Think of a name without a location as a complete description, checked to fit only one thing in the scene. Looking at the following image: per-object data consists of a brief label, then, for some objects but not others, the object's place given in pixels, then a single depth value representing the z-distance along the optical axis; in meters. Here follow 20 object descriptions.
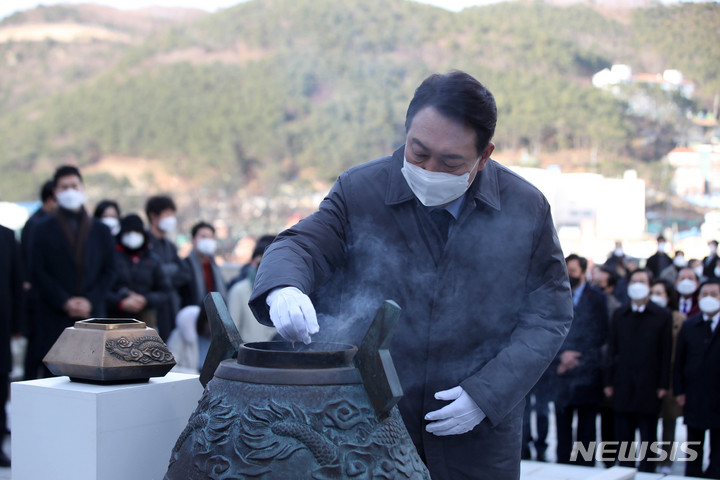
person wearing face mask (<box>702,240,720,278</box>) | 11.47
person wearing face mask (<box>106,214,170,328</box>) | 5.90
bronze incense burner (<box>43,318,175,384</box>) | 2.30
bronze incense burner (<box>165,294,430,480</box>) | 1.70
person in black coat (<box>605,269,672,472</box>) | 5.59
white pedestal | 2.21
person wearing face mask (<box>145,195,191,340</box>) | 6.30
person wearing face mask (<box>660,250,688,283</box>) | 9.95
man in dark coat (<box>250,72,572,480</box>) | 2.22
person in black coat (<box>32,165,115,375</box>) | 5.18
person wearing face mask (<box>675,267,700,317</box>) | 7.29
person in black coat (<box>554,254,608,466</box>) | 5.76
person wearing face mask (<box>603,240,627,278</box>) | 11.63
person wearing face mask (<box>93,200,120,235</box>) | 6.86
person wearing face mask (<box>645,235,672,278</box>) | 12.05
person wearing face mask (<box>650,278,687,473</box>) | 5.74
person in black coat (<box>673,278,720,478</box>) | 5.26
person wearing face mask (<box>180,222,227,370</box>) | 6.53
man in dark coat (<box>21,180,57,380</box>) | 5.23
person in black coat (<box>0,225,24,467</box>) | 4.98
